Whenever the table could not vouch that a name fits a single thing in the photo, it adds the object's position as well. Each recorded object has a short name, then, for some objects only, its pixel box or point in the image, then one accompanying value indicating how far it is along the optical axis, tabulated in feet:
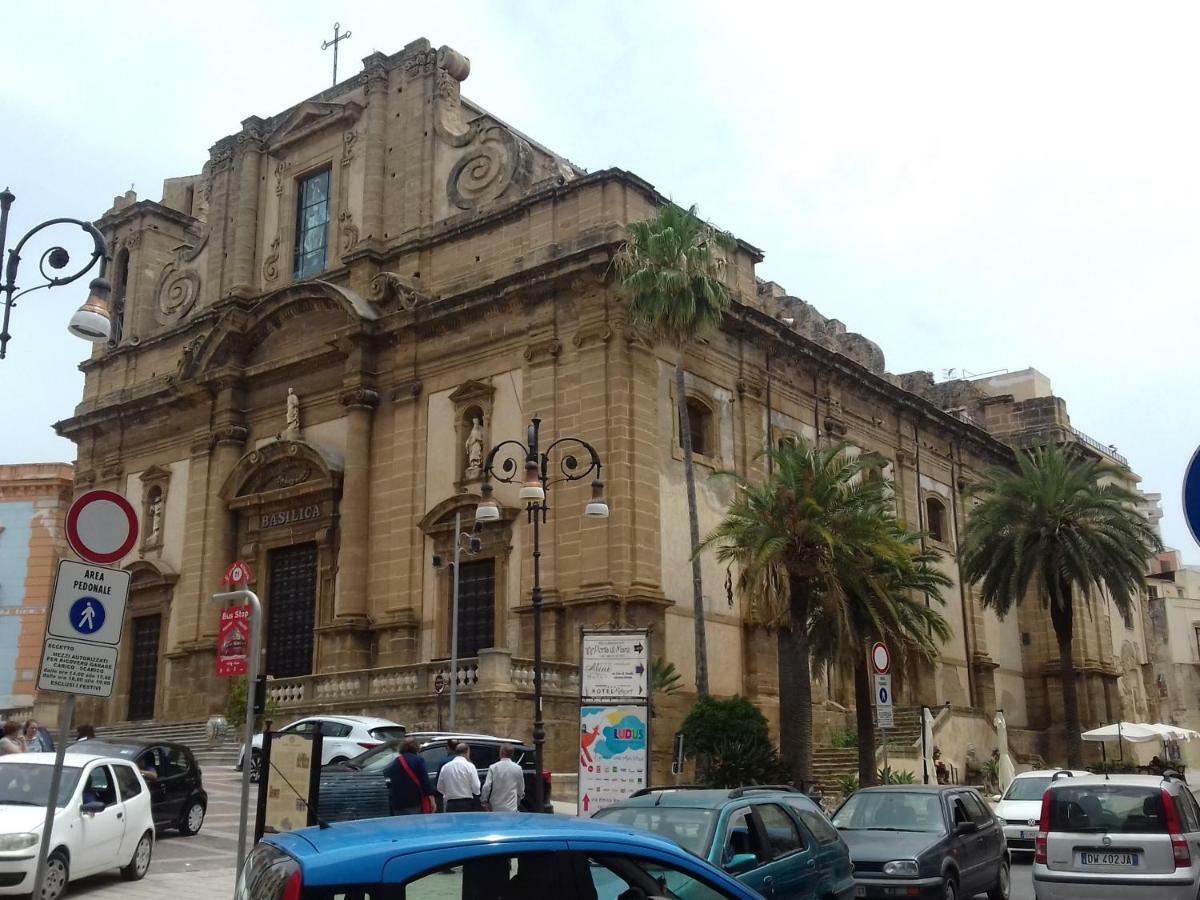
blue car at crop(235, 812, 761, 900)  16.17
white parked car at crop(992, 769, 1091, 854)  68.64
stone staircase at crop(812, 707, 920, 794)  99.19
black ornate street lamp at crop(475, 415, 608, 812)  60.32
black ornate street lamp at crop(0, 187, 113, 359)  40.11
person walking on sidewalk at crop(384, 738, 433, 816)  51.06
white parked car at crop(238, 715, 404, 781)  71.56
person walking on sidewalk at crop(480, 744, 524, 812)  51.57
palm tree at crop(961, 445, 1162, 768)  113.19
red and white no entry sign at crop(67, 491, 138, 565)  29.71
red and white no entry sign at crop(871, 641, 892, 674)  66.80
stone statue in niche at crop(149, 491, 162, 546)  133.69
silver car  39.50
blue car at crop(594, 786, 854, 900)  31.13
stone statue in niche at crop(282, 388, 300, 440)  120.57
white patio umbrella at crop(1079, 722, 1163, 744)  122.29
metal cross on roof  143.33
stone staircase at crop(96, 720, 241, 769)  101.86
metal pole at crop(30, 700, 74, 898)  28.60
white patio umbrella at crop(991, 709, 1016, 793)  106.73
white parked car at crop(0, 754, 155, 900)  40.83
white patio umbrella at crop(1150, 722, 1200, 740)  124.88
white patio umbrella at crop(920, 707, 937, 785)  84.38
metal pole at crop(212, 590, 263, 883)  37.07
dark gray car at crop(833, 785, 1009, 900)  42.96
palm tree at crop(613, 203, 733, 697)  91.86
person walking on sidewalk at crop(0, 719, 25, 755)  56.39
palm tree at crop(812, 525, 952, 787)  82.17
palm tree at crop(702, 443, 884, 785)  78.74
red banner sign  57.11
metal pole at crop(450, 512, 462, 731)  80.84
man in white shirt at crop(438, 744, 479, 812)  52.16
